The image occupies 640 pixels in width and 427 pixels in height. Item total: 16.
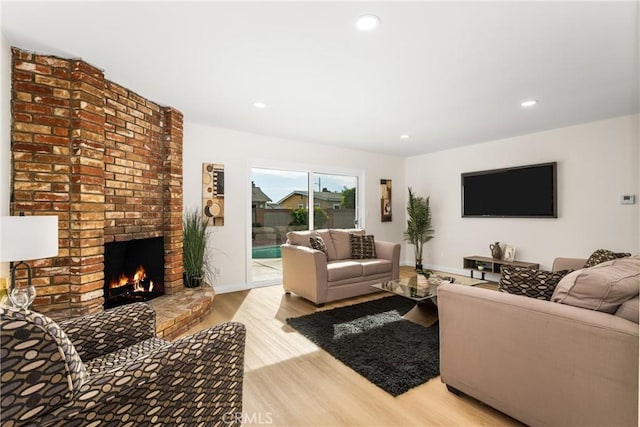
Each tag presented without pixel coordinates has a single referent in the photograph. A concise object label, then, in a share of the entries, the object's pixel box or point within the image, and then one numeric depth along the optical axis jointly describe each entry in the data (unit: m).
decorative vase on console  4.86
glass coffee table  2.99
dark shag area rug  2.15
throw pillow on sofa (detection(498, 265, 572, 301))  1.67
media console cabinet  4.54
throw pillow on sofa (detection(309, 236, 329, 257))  4.07
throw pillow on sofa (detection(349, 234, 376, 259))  4.45
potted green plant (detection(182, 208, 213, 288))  3.71
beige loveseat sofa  3.65
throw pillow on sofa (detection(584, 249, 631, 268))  2.87
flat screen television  4.41
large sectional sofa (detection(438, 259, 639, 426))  1.30
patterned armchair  0.82
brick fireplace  2.25
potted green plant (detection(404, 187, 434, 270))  5.90
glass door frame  4.60
